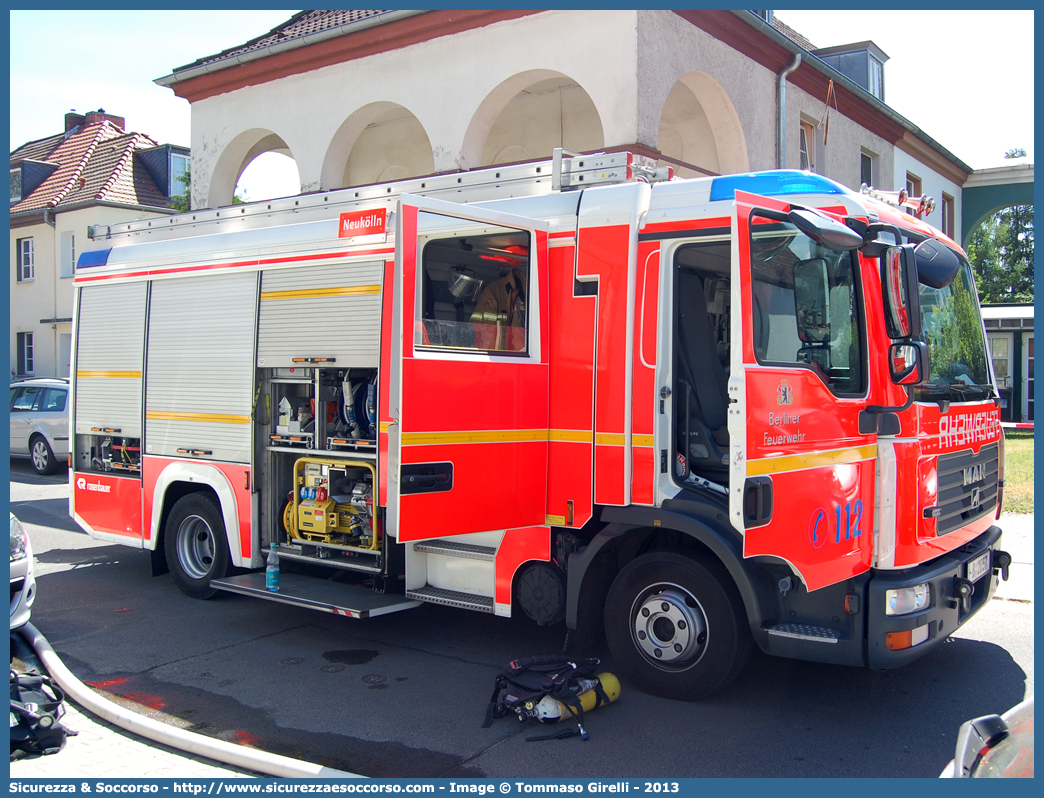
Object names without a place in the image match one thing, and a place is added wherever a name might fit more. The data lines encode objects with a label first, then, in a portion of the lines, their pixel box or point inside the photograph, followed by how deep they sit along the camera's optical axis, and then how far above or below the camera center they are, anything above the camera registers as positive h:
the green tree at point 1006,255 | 54.16 +8.99
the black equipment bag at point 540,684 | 4.74 -1.65
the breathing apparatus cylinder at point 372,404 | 6.35 -0.09
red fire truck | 4.50 -0.13
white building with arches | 10.97 +4.58
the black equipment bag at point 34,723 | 4.31 -1.70
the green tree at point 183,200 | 22.09 +5.19
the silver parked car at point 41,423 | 16.45 -0.63
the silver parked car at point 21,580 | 5.77 -1.30
